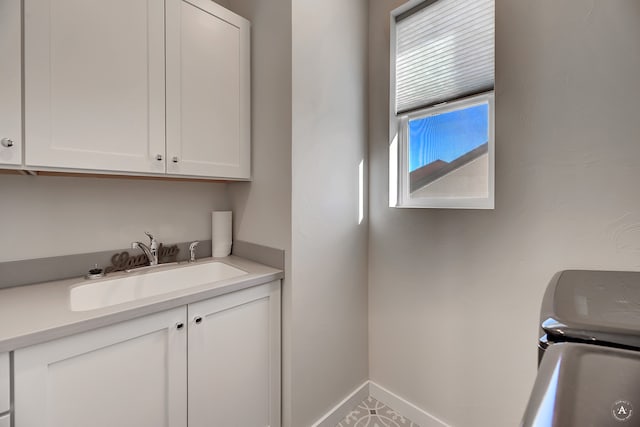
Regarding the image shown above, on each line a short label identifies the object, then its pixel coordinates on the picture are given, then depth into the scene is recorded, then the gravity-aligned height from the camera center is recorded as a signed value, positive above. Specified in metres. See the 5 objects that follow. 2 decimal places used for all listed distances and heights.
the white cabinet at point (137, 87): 0.99 +0.54
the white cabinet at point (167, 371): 0.80 -0.56
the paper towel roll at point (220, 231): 1.65 -0.11
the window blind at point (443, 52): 1.34 +0.86
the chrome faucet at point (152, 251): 1.46 -0.20
